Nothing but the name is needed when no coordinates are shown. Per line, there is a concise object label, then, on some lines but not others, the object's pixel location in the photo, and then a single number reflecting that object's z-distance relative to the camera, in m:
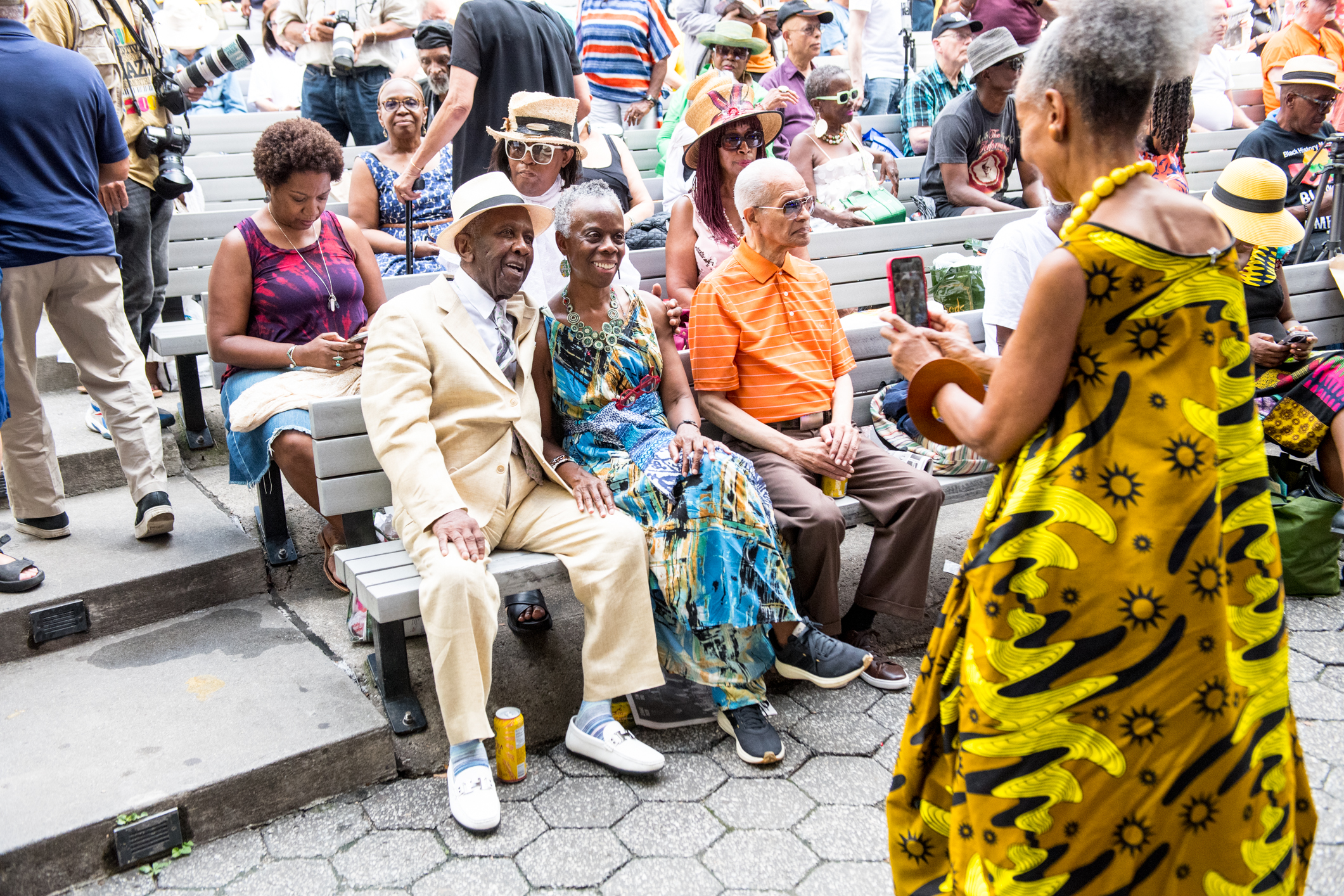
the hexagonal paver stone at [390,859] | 2.46
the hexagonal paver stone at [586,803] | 2.69
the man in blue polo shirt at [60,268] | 3.46
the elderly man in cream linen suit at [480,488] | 2.74
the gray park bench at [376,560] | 2.82
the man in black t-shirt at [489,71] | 4.48
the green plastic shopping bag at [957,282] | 4.73
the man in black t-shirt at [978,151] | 5.66
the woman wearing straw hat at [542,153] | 4.05
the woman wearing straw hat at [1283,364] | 3.98
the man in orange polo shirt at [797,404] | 3.45
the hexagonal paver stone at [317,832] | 2.56
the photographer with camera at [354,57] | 5.99
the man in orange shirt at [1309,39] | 8.07
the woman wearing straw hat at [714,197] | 4.28
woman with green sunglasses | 5.75
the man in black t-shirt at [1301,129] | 6.08
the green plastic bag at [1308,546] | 3.82
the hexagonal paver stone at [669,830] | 2.57
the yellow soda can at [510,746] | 2.80
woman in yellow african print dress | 1.56
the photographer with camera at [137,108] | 4.21
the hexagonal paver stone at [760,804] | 2.68
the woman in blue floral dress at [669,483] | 3.06
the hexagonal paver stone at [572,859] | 2.46
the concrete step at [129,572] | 3.23
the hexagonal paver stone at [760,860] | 2.45
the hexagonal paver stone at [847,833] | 2.55
